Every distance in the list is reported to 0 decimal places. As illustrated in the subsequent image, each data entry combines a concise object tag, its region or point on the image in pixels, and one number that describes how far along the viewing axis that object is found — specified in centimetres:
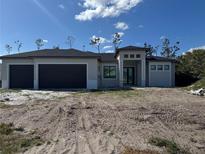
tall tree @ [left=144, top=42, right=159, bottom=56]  3494
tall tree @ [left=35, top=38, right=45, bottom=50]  3790
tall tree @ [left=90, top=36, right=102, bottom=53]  3638
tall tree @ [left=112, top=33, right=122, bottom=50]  3569
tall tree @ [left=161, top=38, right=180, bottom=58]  3467
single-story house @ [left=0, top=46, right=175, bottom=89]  1467
